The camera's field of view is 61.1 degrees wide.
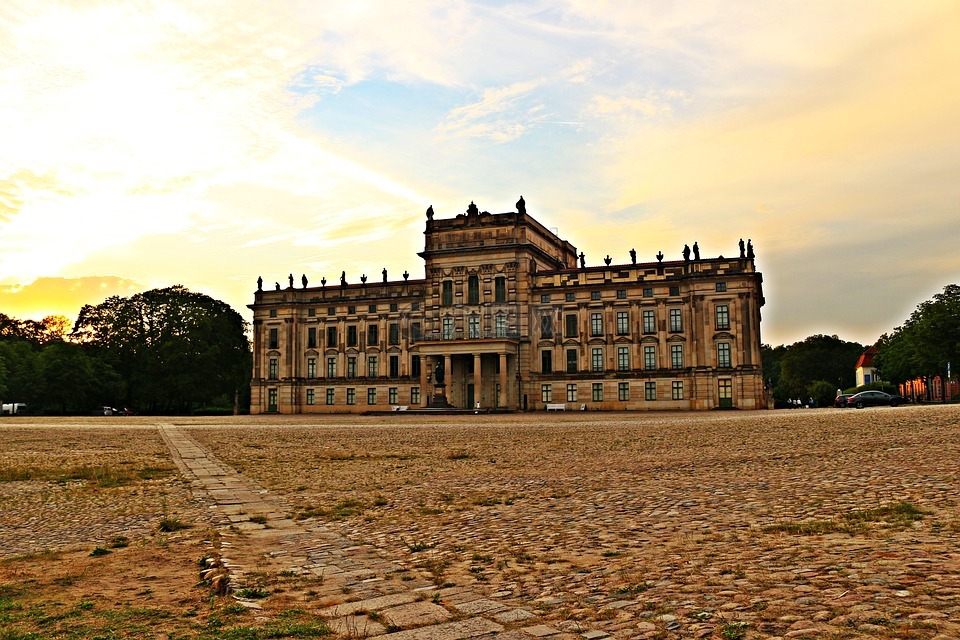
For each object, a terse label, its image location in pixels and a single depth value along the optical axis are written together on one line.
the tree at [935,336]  75.44
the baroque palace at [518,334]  72.56
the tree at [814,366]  125.56
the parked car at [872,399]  57.72
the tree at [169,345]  89.62
